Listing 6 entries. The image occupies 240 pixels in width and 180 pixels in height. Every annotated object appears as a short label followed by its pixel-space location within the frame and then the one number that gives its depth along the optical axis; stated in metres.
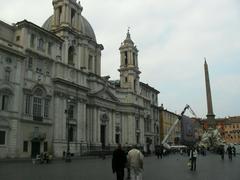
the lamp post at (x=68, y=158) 34.70
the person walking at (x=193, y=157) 21.15
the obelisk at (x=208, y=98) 61.84
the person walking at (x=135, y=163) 12.16
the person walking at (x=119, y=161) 12.43
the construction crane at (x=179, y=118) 72.12
